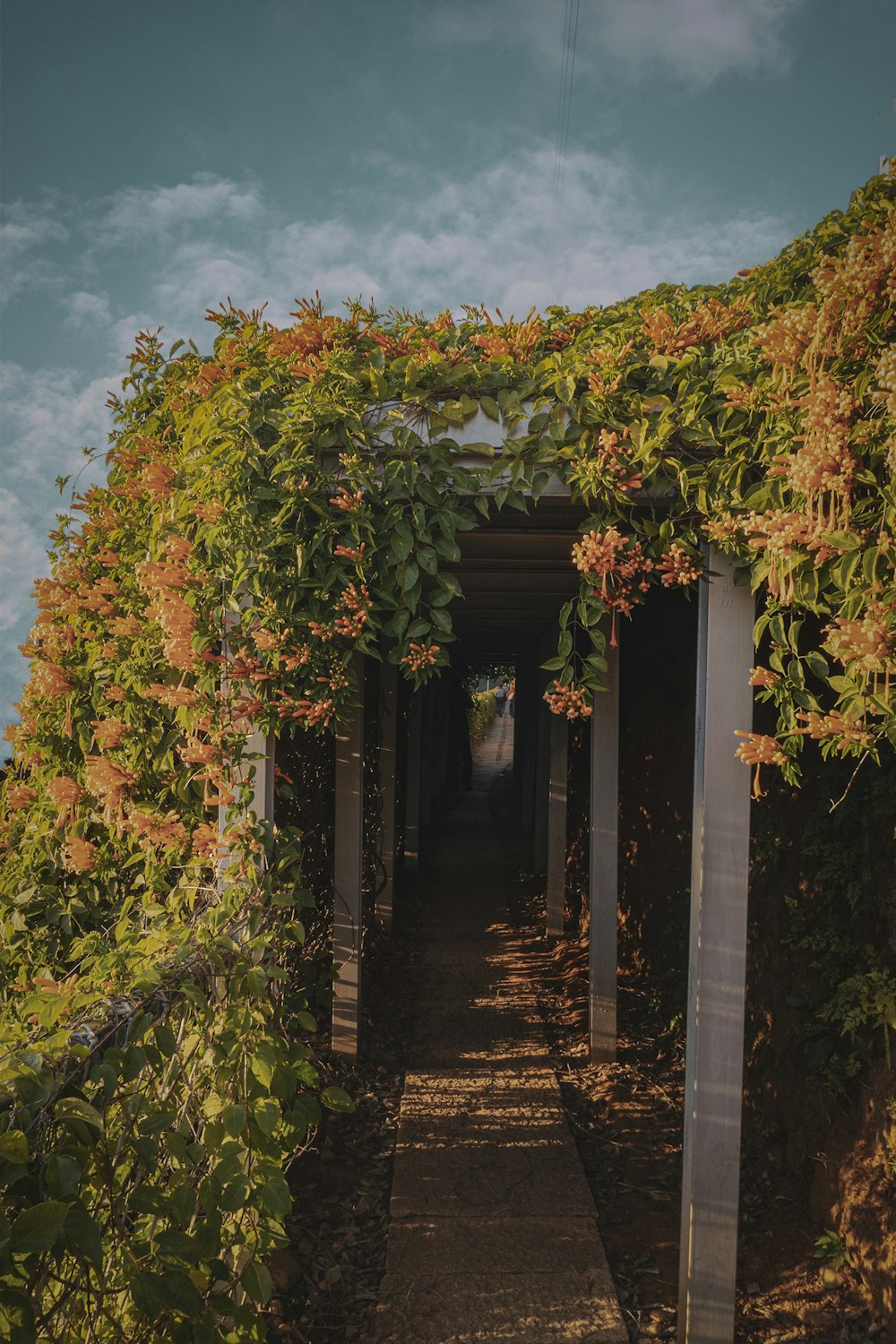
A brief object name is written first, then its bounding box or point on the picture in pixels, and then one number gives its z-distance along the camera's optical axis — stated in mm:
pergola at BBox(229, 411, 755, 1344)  2531
